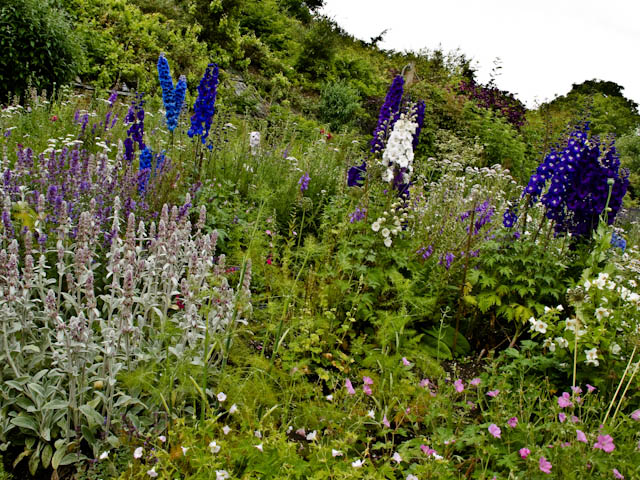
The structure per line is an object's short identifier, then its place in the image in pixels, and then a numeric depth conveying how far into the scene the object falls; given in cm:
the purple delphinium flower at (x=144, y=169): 346
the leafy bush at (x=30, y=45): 663
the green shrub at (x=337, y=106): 1147
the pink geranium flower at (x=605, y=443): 187
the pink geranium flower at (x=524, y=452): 190
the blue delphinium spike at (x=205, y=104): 412
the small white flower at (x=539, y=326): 273
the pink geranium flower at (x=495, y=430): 201
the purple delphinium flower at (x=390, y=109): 401
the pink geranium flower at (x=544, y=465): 181
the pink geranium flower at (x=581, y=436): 189
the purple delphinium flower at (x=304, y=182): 453
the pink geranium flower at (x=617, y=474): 183
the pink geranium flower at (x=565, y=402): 213
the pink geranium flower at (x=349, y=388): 229
